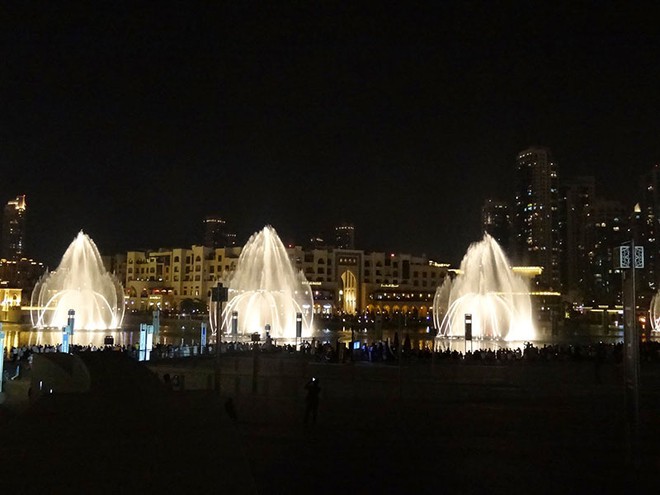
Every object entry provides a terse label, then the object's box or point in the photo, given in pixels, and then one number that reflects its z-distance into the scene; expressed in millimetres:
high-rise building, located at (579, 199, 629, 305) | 189750
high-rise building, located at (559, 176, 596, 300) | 176112
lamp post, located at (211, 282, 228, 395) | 21906
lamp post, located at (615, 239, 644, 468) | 11227
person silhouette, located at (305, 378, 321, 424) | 15859
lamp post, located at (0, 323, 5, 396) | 23234
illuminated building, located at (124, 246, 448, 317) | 136500
